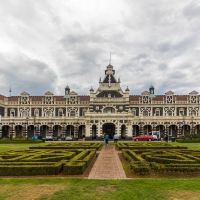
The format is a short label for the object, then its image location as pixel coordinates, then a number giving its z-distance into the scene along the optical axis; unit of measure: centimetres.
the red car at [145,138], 5175
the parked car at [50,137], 6200
